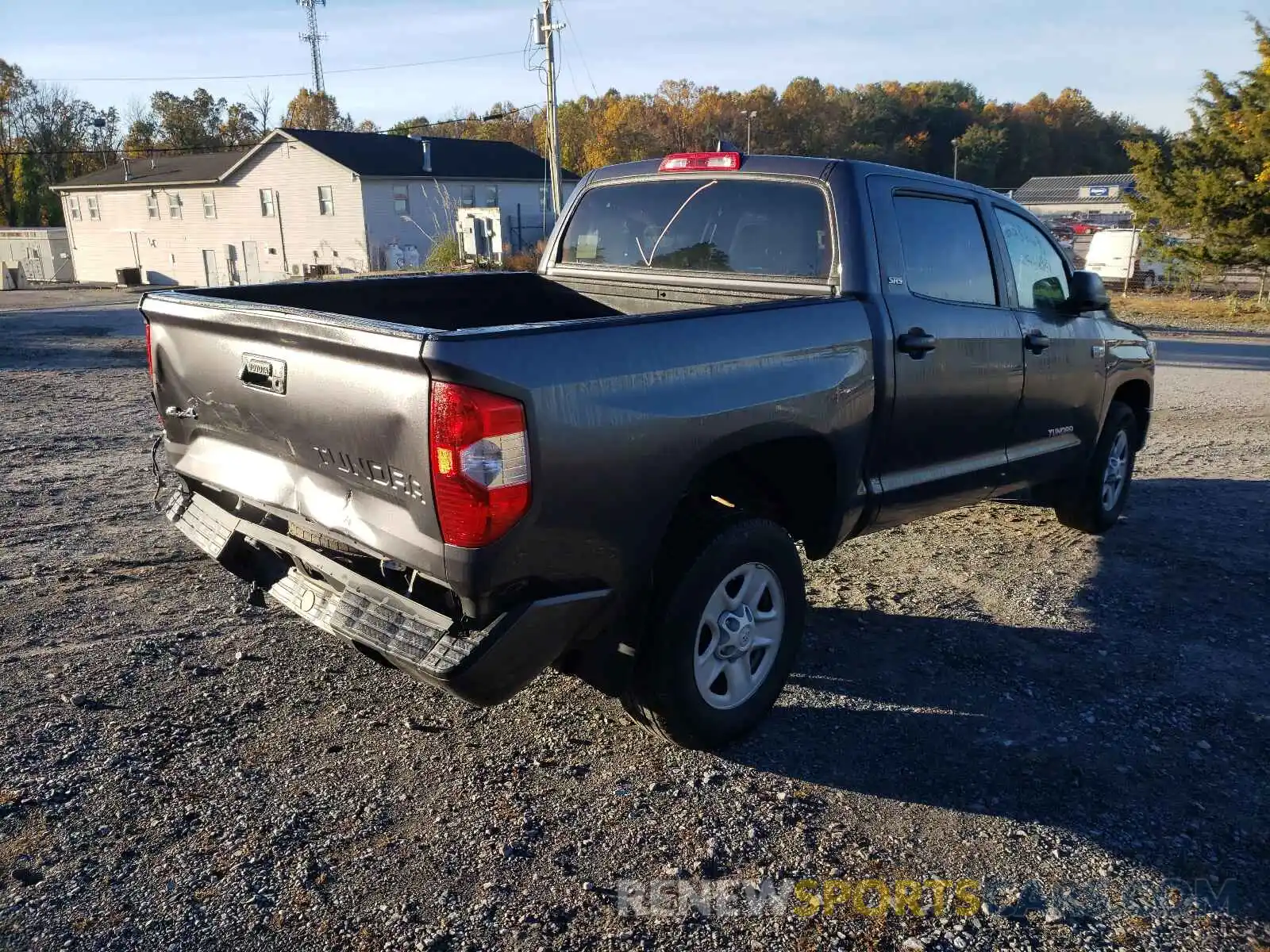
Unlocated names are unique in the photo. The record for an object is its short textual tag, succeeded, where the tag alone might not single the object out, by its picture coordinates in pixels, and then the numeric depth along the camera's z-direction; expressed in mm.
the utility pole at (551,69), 29219
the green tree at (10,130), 66000
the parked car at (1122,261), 29578
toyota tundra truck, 2762
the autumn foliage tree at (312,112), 78938
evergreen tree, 21453
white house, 43062
